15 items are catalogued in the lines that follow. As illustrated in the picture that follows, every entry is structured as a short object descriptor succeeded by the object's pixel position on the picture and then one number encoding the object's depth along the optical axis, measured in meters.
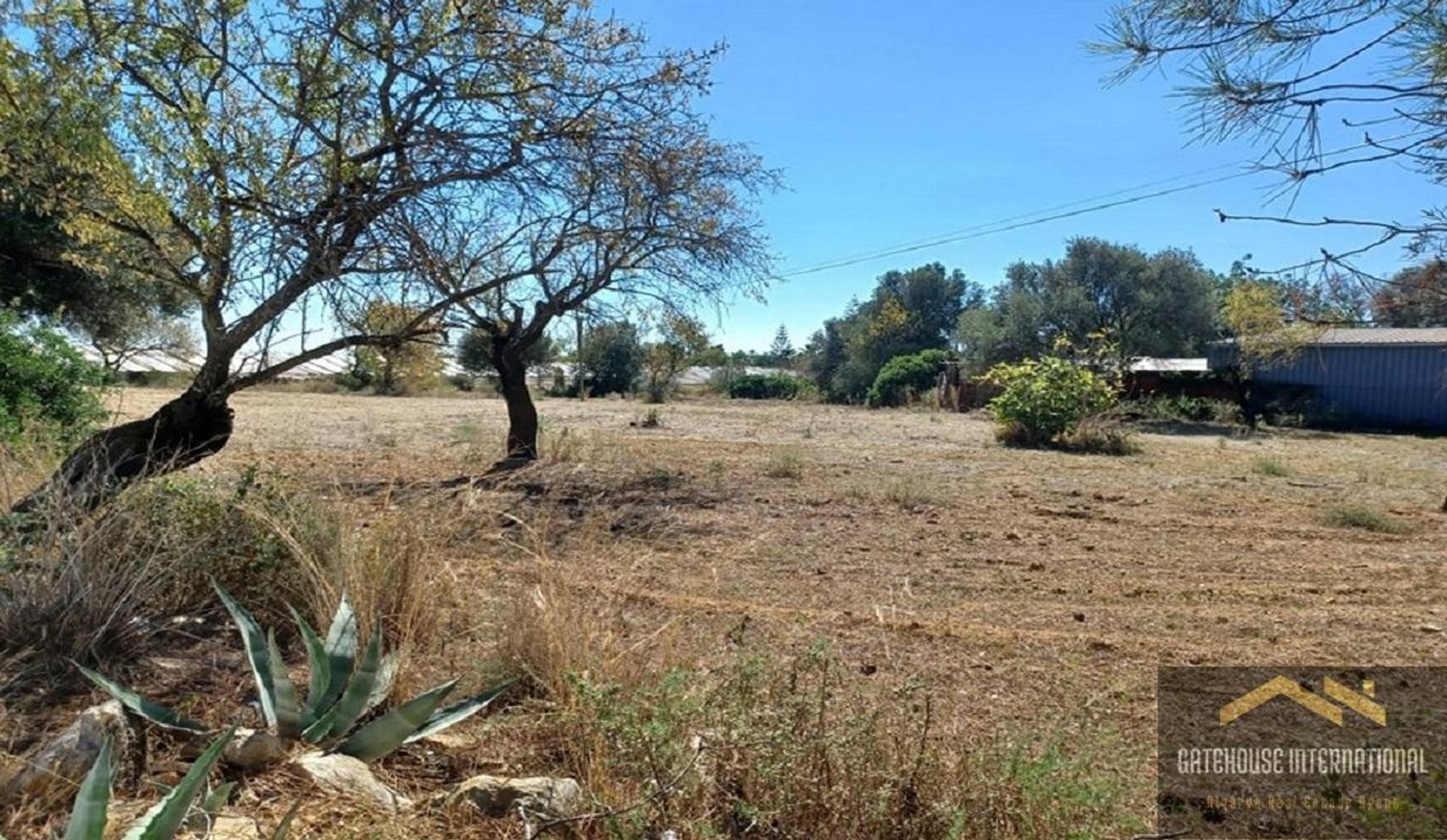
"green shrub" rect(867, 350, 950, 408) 34.38
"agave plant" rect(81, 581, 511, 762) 2.41
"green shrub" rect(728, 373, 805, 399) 42.19
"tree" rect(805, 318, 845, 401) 48.06
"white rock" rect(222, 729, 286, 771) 2.32
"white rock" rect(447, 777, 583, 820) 2.14
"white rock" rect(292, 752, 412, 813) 2.18
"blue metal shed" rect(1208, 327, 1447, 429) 22.36
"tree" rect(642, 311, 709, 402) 35.31
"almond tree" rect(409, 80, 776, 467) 6.07
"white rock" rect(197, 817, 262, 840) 1.91
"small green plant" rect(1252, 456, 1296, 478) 10.96
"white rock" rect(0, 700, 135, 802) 2.01
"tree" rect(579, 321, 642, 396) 38.75
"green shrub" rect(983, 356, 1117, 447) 15.10
